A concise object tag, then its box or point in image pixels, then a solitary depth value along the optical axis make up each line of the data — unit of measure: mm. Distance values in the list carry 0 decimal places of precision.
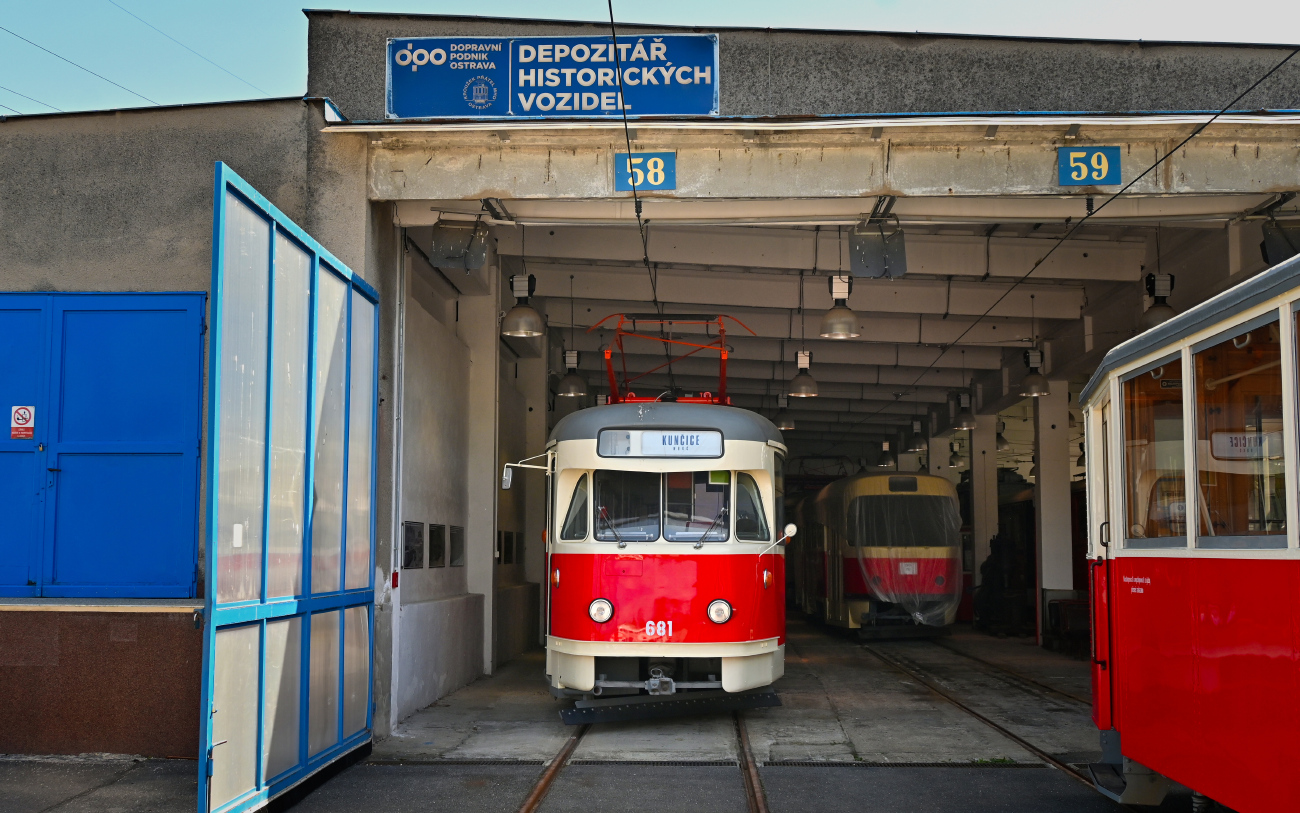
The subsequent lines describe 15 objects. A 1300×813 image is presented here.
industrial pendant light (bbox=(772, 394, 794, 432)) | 27962
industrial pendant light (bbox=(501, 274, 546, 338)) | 11953
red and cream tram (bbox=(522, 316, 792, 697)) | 9883
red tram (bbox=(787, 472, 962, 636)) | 19297
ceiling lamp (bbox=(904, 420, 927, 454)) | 29812
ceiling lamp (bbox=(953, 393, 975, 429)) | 24016
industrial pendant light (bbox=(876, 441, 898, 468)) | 32628
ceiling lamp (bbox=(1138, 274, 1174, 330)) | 12609
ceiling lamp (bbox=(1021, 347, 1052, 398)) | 18062
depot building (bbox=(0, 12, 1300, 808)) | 6934
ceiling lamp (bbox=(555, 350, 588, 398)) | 17141
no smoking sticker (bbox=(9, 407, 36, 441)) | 8383
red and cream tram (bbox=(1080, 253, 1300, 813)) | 4355
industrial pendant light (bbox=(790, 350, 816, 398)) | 17078
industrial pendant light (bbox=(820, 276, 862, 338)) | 12414
